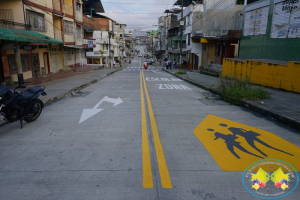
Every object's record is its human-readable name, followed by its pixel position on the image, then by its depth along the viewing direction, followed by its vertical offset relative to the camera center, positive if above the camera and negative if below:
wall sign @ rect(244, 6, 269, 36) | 16.41 +2.92
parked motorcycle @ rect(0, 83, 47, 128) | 5.61 -1.43
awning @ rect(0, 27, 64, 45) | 10.69 +0.82
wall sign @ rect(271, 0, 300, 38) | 13.12 +2.48
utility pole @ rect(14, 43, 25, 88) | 13.95 -0.95
